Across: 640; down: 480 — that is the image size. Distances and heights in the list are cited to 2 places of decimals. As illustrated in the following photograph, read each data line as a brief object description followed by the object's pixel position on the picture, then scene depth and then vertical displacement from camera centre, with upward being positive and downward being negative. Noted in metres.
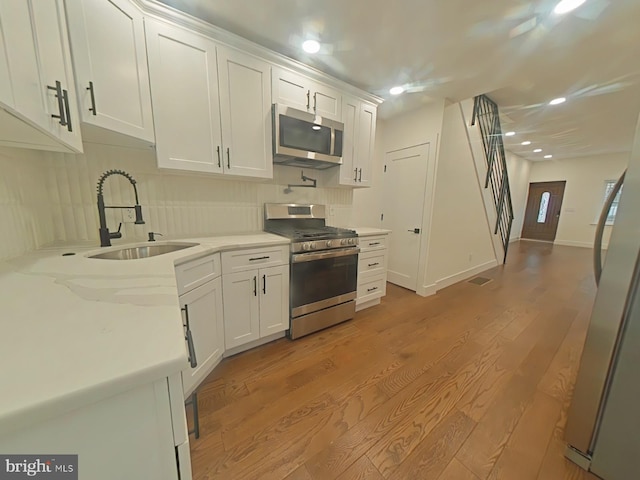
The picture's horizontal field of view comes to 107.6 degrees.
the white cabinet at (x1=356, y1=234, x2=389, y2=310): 2.61 -0.76
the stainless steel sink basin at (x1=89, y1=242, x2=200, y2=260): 1.48 -0.36
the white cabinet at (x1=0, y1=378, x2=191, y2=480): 0.37 -0.42
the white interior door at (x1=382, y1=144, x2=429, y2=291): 3.16 -0.06
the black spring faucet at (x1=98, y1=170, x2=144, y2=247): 1.46 -0.15
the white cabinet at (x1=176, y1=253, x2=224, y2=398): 1.37 -0.72
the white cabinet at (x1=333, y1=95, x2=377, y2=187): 2.54 +0.67
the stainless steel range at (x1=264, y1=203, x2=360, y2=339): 2.06 -0.62
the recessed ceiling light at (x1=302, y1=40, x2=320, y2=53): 1.90 +1.28
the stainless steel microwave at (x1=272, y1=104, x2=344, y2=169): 2.06 +0.59
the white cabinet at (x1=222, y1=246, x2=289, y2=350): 1.77 -0.75
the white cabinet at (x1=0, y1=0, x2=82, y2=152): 0.76 +0.44
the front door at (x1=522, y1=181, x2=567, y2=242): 7.43 -0.12
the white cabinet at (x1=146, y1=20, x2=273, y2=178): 1.60 +0.71
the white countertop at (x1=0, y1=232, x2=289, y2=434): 0.37 -0.30
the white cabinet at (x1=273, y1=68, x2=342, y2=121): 2.05 +1.00
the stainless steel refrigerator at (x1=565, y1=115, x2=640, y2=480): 1.00 -0.69
